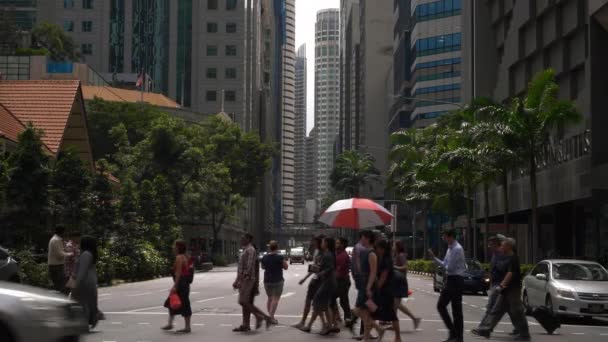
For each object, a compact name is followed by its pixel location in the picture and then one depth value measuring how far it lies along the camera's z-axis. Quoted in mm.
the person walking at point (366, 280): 14383
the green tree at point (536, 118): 35781
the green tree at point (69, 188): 35469
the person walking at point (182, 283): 16922
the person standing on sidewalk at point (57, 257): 19995
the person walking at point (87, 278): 15266
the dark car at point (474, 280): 34438
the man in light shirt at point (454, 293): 15102
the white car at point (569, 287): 20797
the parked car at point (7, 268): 20719
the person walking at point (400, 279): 15288
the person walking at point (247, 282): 17453
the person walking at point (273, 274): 18359
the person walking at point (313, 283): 17545
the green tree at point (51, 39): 97312
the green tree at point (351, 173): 104812
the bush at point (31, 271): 28391
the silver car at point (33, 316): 9891
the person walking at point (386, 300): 14445
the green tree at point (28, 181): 30781
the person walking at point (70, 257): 19781
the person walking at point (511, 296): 16094
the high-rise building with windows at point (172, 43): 115125
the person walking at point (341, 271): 17688
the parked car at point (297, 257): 93062
